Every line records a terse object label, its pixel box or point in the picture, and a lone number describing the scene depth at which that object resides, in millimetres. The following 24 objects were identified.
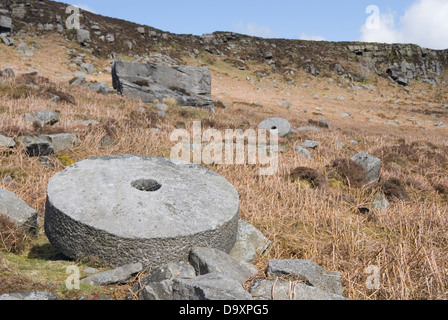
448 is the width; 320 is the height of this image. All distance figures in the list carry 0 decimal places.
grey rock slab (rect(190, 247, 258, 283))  3785
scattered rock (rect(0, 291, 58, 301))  2855
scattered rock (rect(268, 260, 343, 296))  3823
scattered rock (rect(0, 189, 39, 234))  4582
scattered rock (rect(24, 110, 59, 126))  9788
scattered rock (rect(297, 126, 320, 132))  17375
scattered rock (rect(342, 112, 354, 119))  28358
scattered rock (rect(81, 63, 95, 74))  28742
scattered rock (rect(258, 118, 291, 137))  15250
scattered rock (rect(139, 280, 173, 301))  3102
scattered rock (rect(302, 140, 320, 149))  13039
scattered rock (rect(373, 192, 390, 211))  7880
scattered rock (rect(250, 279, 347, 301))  3271
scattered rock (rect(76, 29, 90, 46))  34616
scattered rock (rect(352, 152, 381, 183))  9781
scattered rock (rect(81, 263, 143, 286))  3590
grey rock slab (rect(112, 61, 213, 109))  18703
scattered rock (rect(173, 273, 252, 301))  2918
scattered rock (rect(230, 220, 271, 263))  4855
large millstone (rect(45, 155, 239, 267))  3896
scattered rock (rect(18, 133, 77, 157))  7945
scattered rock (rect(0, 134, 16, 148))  7719
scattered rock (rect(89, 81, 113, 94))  17609
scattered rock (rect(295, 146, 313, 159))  11513
